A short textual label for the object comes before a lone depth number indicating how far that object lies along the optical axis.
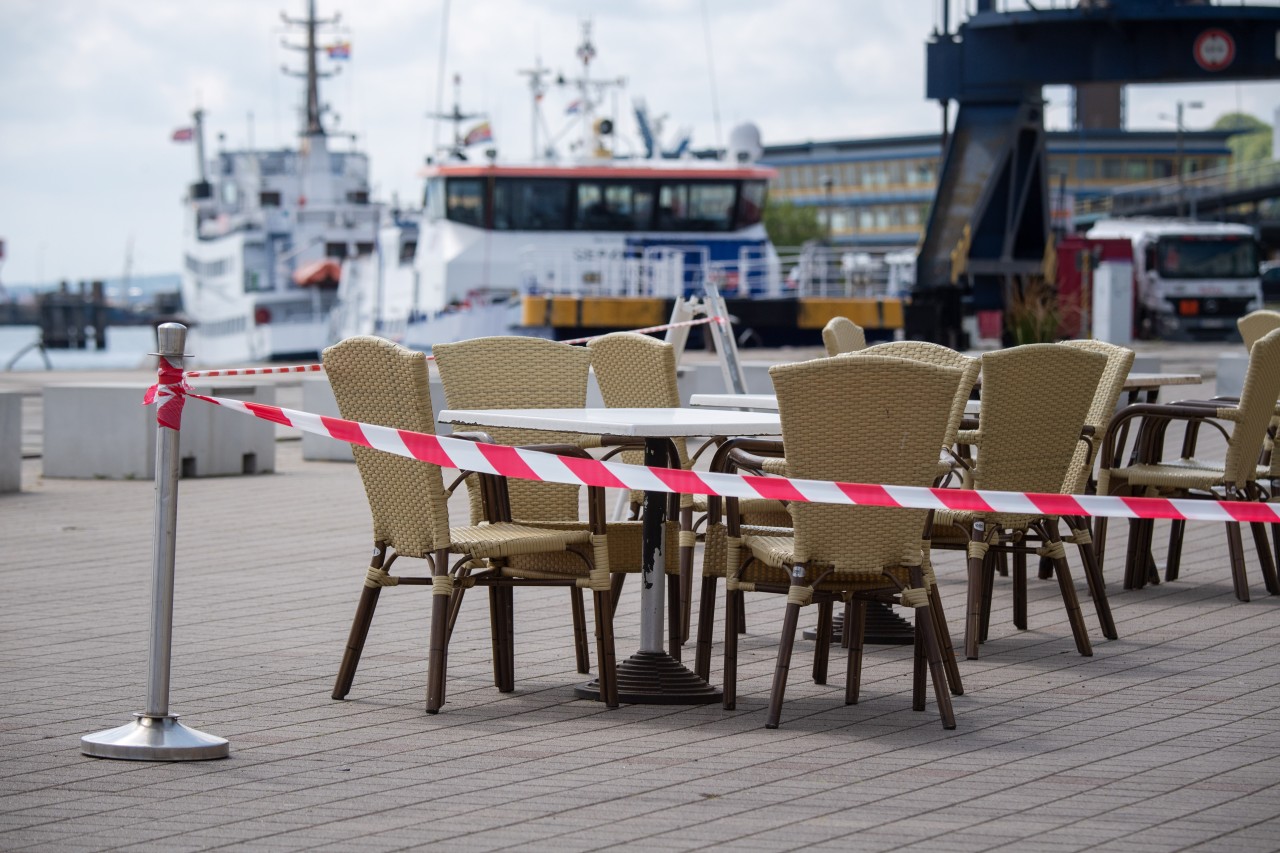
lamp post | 129.00
